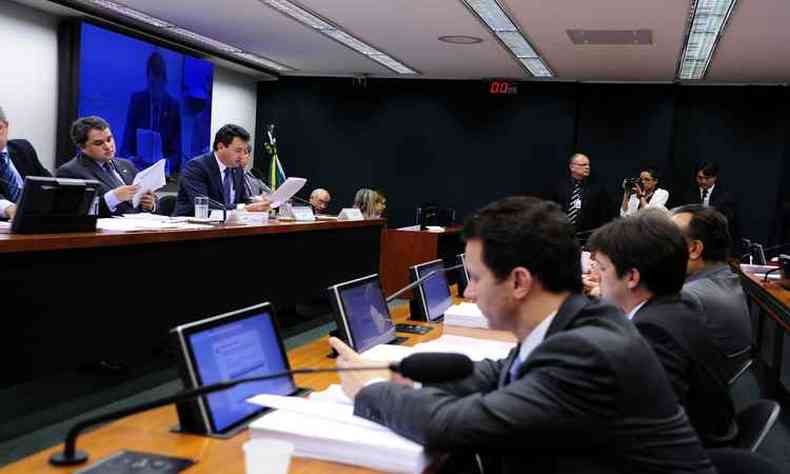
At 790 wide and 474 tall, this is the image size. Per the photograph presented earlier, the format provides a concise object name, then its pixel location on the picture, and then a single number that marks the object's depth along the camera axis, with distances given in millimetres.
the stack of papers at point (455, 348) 2154
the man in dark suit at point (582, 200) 7969
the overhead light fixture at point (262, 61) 9070
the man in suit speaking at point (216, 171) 5096
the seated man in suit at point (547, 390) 1261
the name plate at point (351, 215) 6625
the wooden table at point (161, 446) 1376
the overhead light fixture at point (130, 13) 6785
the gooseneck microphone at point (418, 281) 2934
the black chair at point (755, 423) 1781
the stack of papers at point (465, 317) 2949
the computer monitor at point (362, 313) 2289
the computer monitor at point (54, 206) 3082
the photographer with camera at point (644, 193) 8148
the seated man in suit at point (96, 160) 4527
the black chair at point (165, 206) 5863
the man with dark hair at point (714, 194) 8719
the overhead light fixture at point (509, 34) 6121
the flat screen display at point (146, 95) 7184
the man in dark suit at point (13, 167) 4074
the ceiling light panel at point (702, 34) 5797
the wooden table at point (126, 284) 3029
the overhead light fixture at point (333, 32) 6484
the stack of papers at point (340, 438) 1369
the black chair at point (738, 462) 1474
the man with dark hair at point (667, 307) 1822
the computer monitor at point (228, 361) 1533
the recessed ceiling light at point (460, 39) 7328
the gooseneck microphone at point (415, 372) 1224
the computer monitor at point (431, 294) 3131
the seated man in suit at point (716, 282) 2486
